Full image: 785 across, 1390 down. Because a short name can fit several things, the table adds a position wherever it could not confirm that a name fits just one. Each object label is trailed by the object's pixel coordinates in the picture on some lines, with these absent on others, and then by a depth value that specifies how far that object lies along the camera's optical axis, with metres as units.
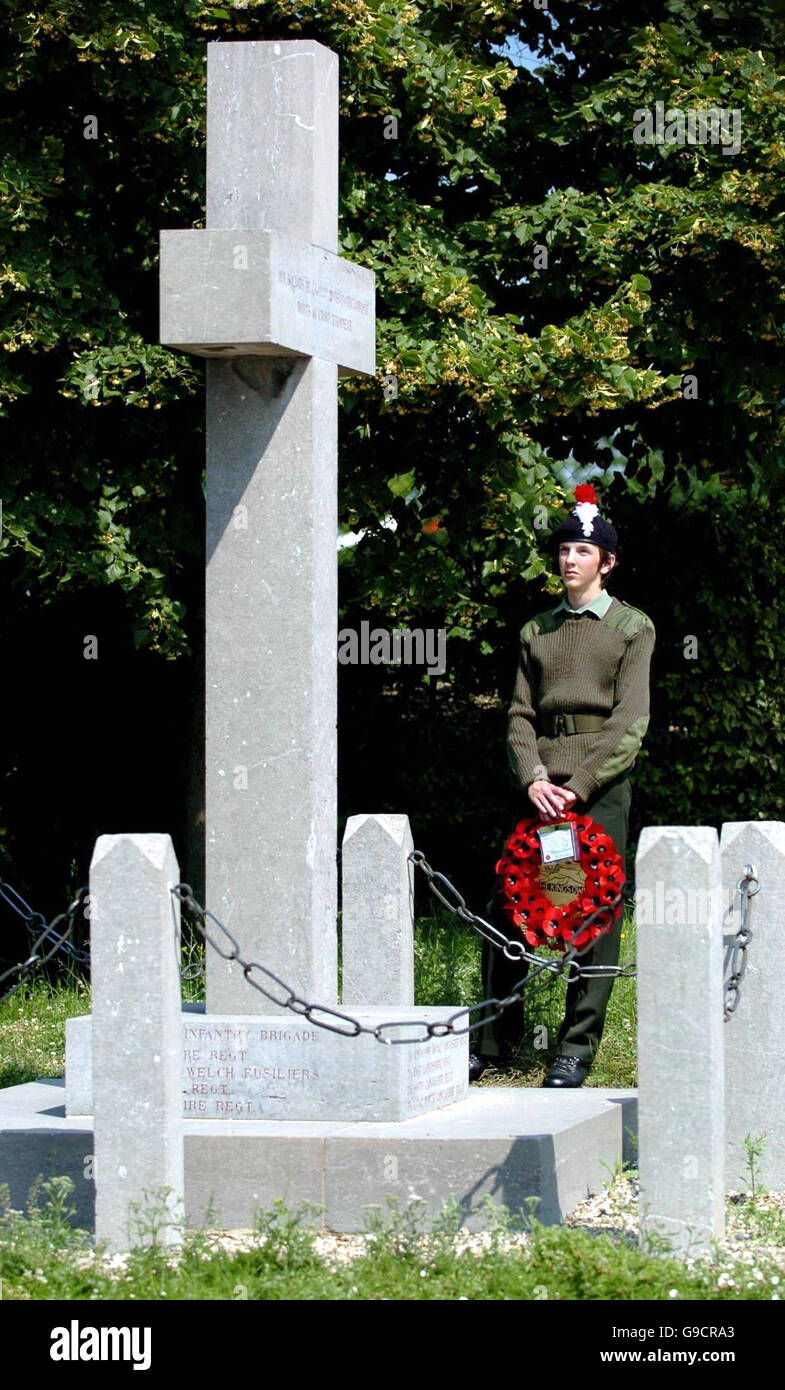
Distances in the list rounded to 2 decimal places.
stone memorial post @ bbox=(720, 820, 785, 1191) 12.48
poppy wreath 14.02
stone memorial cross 12.66
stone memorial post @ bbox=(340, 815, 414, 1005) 14.10
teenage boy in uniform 14.35
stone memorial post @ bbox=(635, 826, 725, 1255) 10.16
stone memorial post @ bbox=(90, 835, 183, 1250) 10.41
